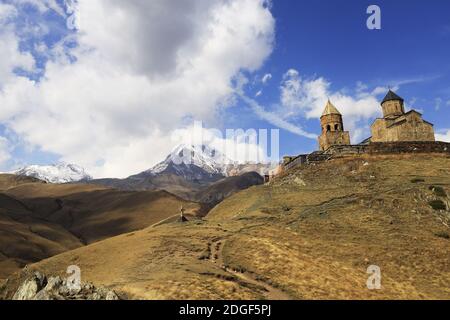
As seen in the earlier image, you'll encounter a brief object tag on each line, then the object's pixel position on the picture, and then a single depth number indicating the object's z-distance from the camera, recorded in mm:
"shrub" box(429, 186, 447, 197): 37719
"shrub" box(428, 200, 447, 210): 36000
